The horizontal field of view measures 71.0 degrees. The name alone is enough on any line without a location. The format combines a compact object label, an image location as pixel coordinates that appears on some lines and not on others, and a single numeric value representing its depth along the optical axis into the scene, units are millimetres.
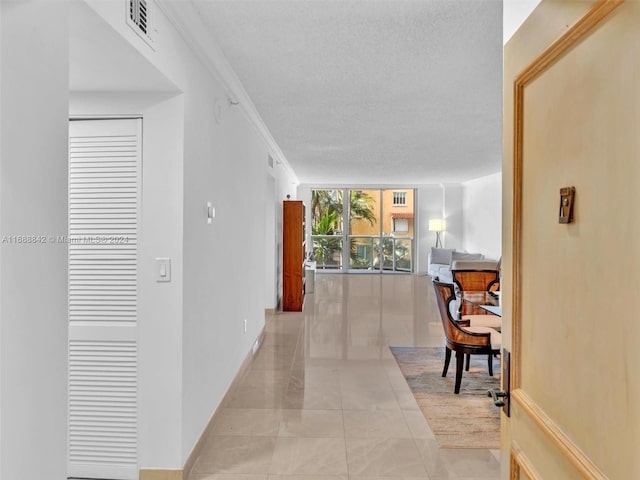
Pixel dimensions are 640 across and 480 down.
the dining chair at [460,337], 3658
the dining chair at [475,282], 4758
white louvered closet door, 2471
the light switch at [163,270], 2395
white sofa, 7043
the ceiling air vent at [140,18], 1798
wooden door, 779
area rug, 3010
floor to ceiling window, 12062
